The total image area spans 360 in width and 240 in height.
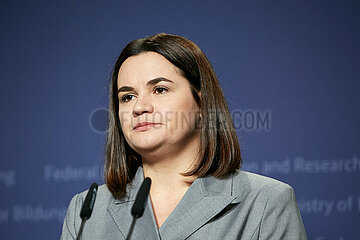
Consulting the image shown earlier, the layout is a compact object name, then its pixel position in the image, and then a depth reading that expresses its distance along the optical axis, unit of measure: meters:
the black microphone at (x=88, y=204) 2.45
